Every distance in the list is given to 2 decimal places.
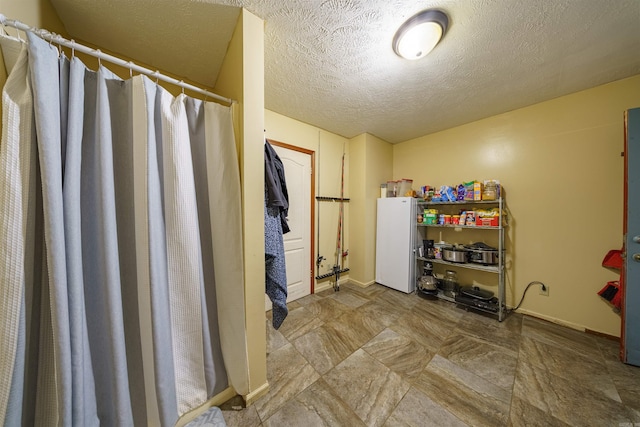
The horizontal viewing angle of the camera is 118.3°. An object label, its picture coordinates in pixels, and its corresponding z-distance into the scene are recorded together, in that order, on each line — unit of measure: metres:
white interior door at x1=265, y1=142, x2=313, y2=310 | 2.31
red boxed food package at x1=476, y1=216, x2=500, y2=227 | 1.98
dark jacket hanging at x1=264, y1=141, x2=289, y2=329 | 1.25
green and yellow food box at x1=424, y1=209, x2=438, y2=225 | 2.43
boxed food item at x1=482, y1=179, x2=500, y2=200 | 2.04
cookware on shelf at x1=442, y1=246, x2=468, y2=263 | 2.18
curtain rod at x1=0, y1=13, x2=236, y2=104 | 0.67
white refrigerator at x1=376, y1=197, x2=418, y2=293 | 2.49
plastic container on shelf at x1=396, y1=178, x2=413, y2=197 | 2.77
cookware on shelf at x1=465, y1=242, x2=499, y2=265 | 2.02
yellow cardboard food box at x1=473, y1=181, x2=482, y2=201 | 2.10
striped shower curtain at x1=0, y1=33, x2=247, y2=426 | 0.67
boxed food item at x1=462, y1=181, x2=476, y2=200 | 2.15
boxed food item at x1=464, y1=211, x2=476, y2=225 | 2.13
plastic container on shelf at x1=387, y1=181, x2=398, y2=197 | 2.88
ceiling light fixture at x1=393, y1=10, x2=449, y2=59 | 1.09
